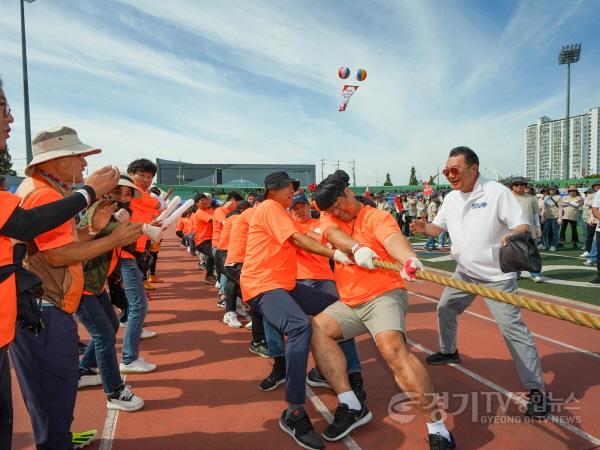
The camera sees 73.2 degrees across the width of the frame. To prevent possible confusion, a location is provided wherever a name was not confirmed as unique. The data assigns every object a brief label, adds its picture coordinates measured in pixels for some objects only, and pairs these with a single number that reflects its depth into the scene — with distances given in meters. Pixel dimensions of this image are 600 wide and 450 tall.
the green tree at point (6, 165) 36.22
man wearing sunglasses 3.46
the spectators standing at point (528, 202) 8.47
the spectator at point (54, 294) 2.25
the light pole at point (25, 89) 15.84
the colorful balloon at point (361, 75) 28.77
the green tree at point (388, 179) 104.62
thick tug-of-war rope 1.75
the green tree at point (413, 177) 94.22
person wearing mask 3.33
